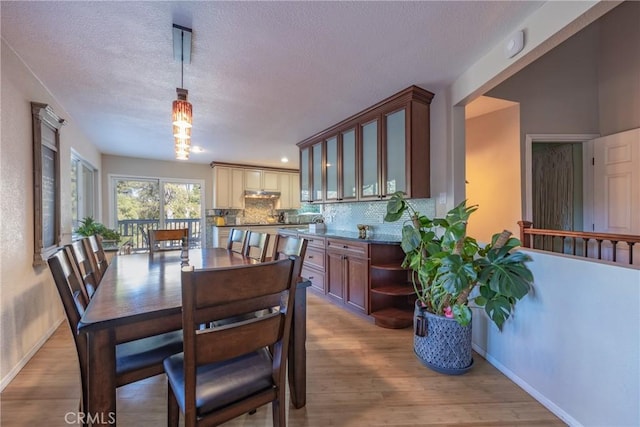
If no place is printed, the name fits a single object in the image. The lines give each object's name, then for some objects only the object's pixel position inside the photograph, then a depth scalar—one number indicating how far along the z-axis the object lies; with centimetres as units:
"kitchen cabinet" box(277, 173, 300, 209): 686
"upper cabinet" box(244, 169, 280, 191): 641
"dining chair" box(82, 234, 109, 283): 189
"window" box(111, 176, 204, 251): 553
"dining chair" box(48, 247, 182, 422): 112
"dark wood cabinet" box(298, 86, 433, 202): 272
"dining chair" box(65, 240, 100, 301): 149
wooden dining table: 102
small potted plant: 334
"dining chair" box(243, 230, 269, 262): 213
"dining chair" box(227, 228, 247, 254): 262
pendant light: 174
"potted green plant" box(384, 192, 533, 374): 170
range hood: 644
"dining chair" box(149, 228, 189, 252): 278
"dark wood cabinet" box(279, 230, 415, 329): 274
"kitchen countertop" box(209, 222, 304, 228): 598
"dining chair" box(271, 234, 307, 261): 171
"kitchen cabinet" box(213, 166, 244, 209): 605
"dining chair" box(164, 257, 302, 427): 89
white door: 283
